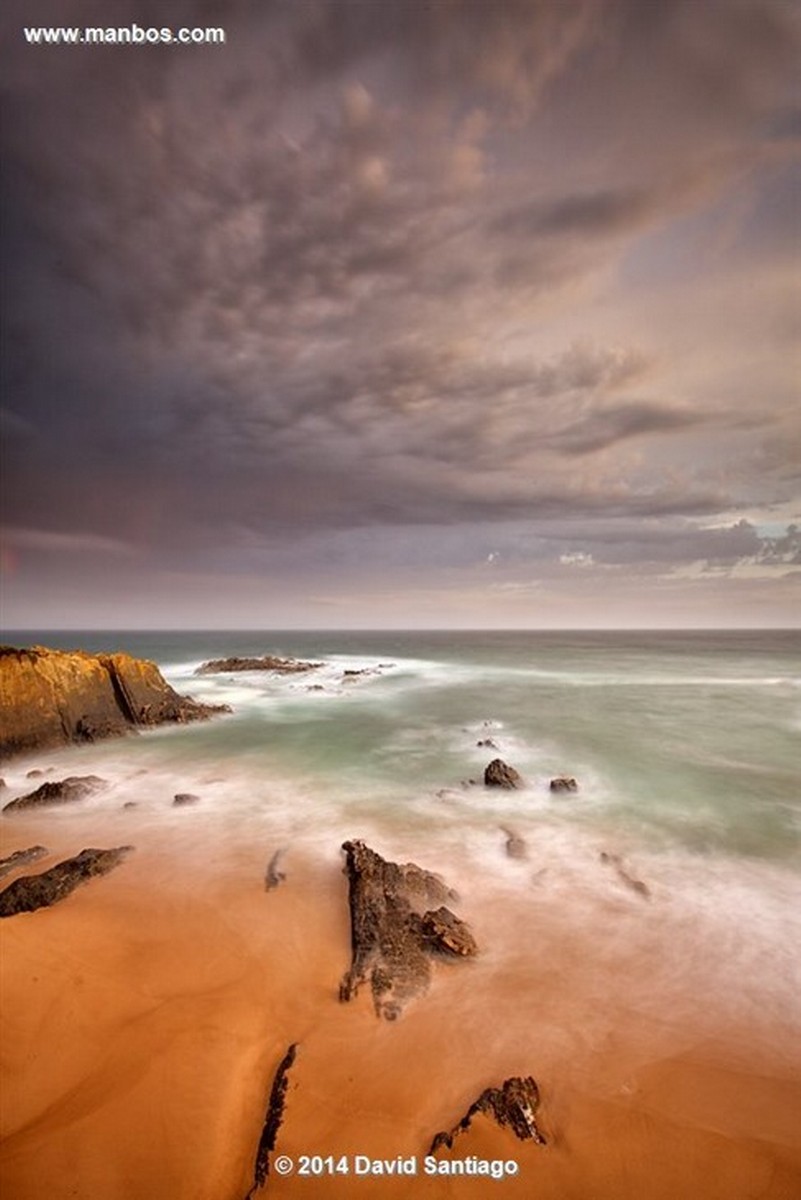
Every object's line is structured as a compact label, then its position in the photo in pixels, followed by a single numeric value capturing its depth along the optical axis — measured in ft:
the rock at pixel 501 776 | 44.80
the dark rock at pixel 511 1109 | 14.85
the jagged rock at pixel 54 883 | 25.04
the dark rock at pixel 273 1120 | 13.83
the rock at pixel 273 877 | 28.58
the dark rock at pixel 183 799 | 40.91
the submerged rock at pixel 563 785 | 44.21
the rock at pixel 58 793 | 38.93
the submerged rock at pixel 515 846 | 32.50
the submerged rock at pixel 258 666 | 141.49
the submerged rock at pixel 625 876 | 28.58
